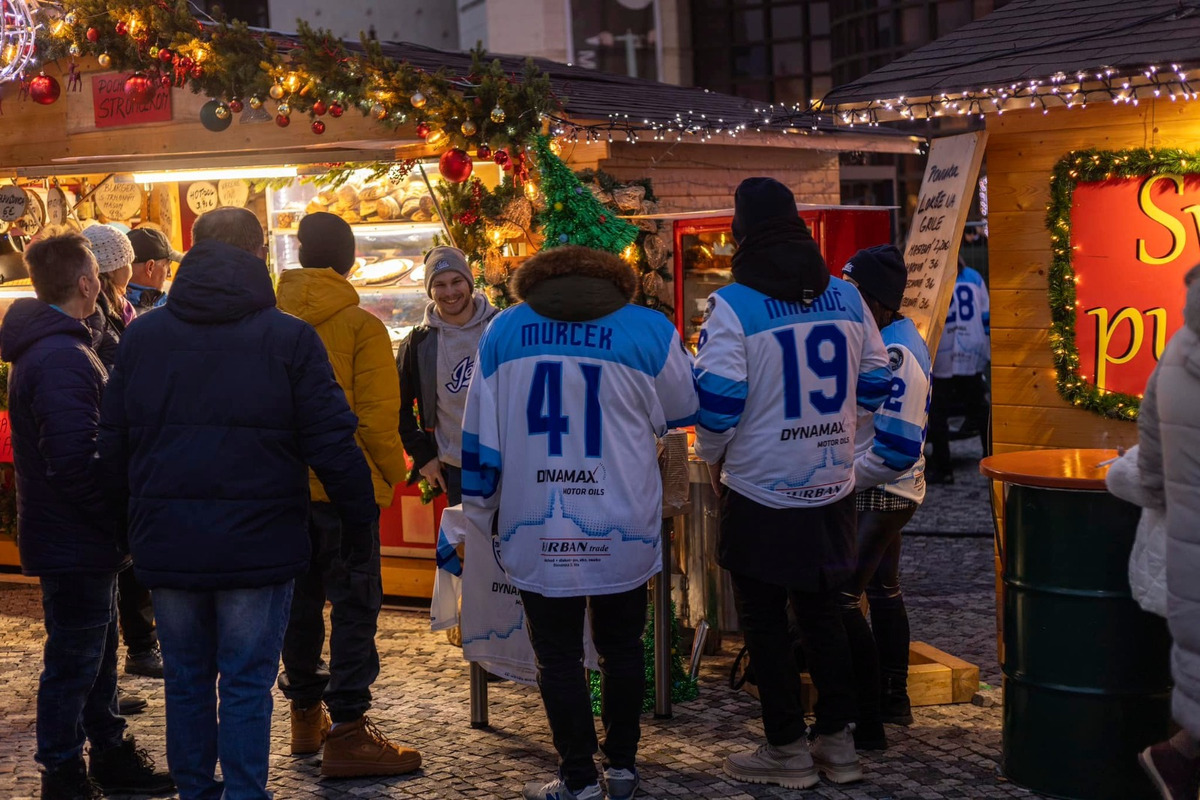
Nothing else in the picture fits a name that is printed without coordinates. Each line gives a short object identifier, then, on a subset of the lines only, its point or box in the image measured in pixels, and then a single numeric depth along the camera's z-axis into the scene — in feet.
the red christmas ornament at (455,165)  22.77
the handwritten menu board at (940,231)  19.85
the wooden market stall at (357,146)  23.97
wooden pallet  18.60
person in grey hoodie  19.54
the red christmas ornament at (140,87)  26.25
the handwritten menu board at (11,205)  28.48
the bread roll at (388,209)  26.76
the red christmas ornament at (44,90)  27.58
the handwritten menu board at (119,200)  28.99
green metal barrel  14.52
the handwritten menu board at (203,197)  28.76
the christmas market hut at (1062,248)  14.99
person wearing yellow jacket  16.16
